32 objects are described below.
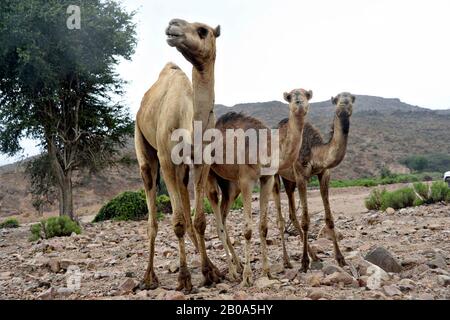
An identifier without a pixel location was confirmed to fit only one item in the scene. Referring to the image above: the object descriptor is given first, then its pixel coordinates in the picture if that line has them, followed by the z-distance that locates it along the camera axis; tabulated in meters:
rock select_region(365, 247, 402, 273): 6.49
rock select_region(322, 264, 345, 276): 6.26
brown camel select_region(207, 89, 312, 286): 6.37
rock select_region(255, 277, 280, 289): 5.75
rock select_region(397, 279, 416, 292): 5.28
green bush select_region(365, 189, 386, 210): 17.08
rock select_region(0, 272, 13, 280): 7.52
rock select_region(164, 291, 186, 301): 4.96
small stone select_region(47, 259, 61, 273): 8.06
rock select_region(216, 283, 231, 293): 5.68
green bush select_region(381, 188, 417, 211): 16.36
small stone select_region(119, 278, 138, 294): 5.95
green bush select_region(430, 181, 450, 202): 16.52
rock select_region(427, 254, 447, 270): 6.43
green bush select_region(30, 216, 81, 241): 14.60
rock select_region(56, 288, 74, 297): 5.94
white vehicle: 21.81
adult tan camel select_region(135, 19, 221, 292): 5.37
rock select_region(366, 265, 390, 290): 5.42
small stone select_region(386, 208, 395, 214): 14.96
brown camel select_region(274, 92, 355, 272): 7.56
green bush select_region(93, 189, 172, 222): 18.77
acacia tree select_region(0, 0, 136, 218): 19.08
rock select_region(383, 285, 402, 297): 4.99
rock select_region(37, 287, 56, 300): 5.71
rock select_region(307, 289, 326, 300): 4.92
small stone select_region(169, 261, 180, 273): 7.38
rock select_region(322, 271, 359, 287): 5.66
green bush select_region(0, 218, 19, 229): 24.67
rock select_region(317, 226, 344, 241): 10.05
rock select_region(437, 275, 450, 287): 5.45
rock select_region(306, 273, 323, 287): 5.67
